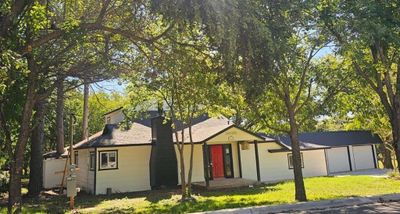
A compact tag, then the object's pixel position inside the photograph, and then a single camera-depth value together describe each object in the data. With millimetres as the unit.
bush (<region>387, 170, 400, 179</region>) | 21781
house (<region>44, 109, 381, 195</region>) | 21938
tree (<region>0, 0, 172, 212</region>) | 9547
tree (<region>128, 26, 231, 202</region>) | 11383
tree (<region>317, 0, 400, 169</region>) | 9914
